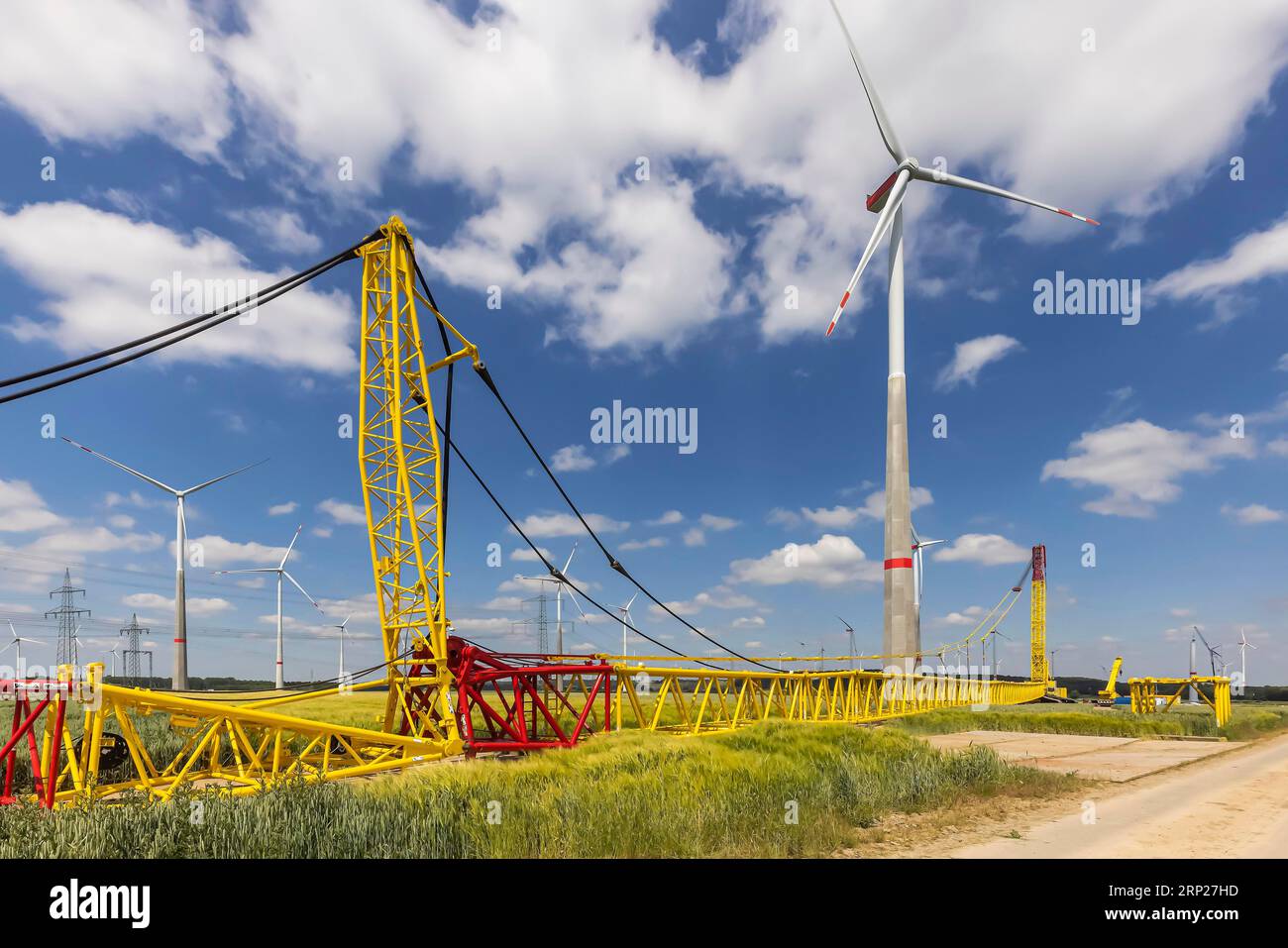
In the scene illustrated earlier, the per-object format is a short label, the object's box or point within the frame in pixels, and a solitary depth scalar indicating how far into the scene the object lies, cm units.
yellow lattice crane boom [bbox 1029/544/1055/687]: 10800
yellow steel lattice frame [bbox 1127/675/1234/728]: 4578
